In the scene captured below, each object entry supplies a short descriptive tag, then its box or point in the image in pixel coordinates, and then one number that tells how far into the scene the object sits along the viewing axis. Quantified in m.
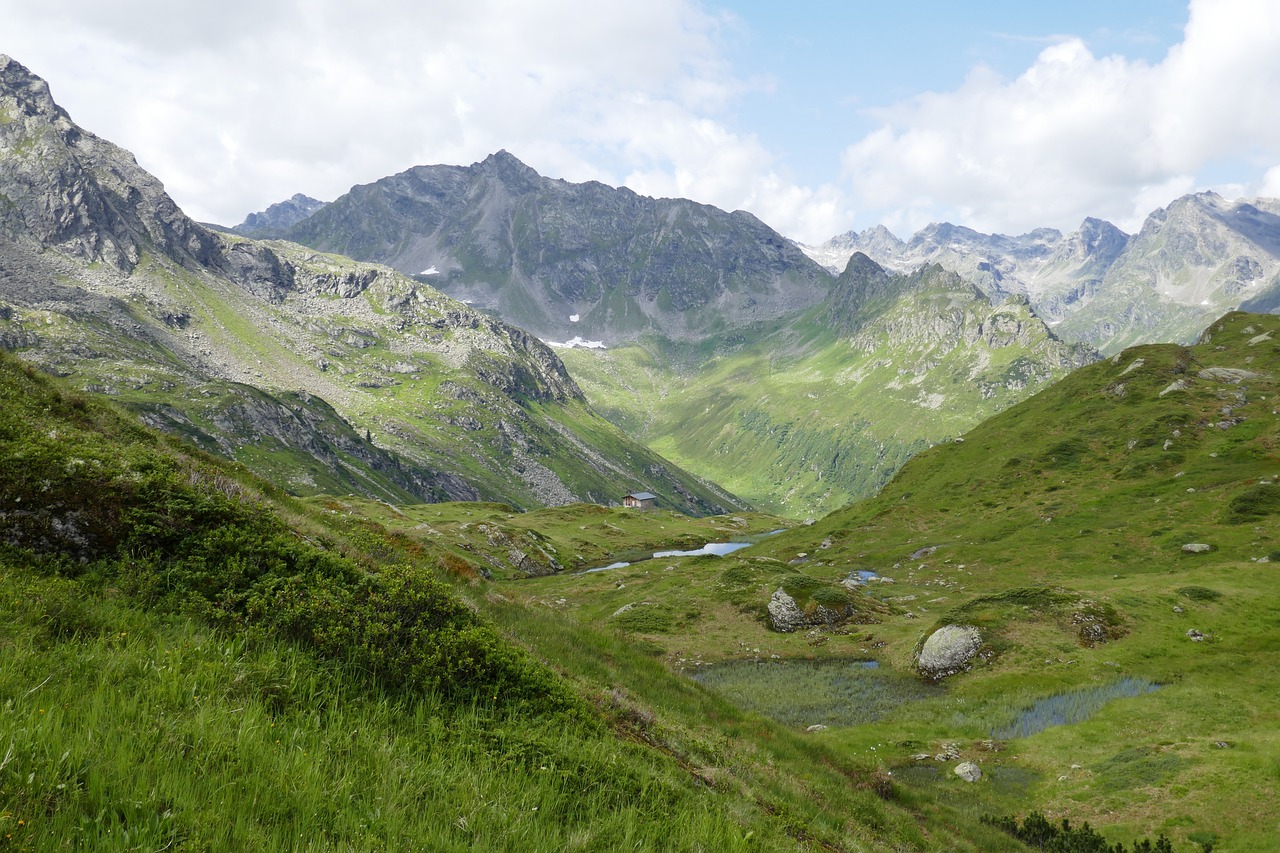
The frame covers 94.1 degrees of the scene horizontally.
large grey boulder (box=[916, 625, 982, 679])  50.28
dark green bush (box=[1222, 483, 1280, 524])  74.62
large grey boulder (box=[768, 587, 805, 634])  66.44
